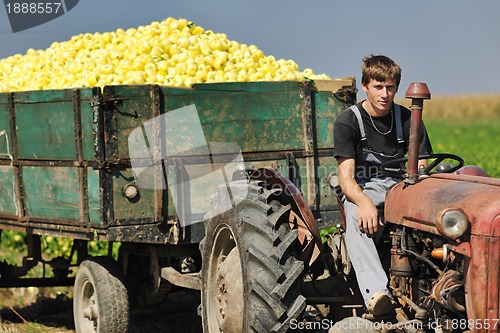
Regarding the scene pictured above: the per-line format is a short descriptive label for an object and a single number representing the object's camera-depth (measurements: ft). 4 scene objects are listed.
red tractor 26.99
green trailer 42.91
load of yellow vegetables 51.24
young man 32.12
